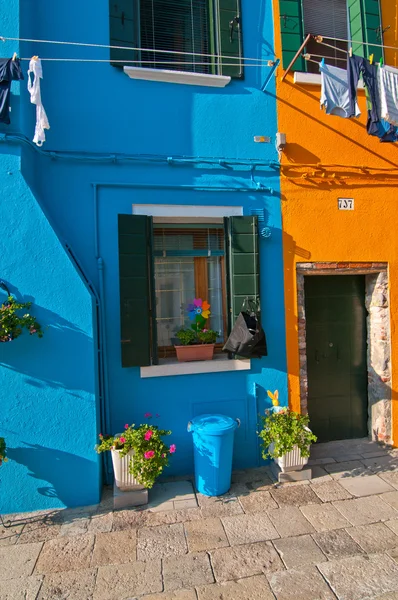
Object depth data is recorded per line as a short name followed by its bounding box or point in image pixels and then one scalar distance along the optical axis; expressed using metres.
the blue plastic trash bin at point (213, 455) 3.75
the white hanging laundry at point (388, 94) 4.10
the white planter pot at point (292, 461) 3.99
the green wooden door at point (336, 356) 4.97
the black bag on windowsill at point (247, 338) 3.95
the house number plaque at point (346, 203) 4.70
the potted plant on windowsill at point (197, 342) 4.26
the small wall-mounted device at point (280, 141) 4.45
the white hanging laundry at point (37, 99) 3.57
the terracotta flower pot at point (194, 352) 4.25
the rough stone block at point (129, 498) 3.62
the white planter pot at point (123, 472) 3.62
